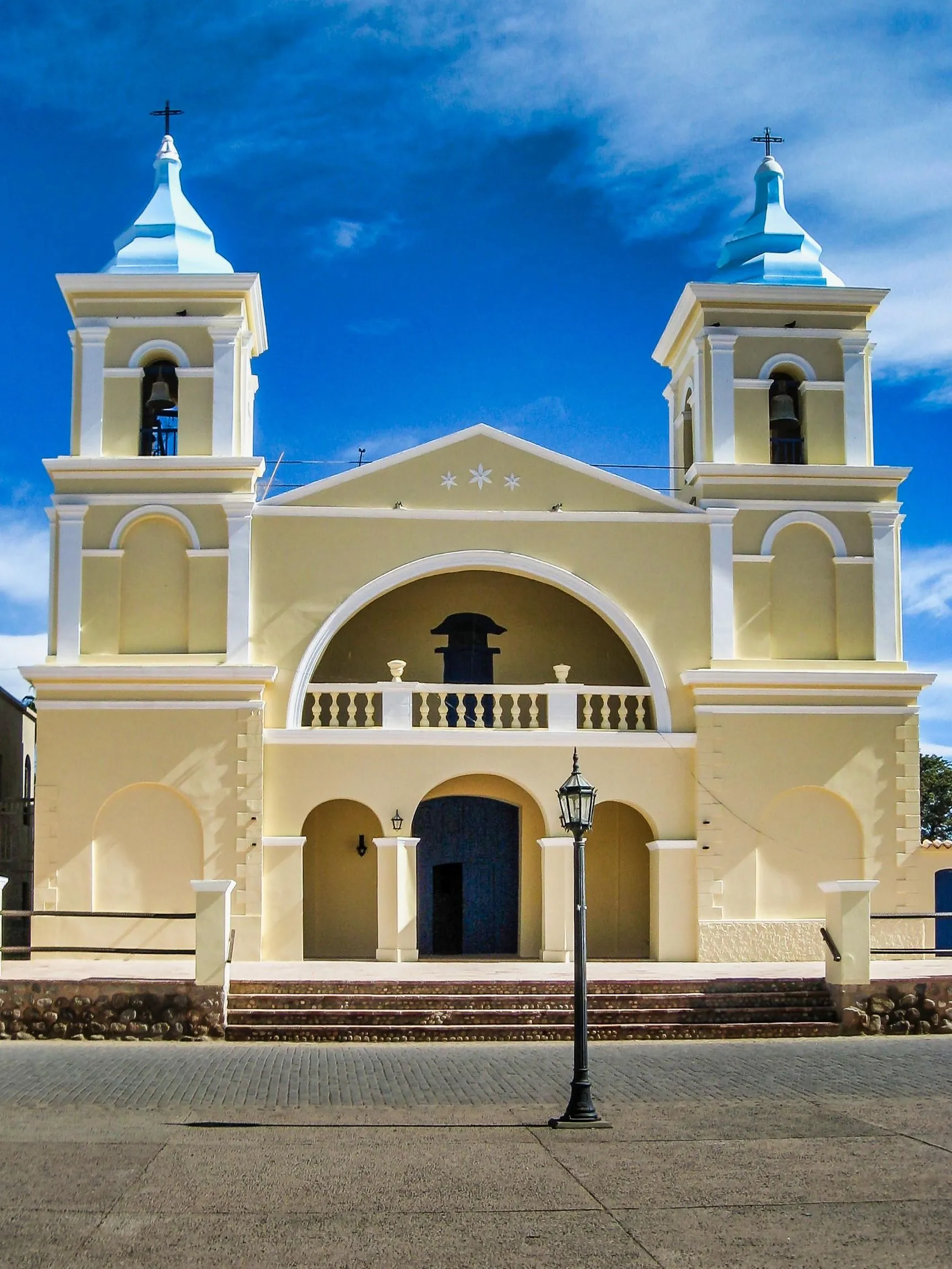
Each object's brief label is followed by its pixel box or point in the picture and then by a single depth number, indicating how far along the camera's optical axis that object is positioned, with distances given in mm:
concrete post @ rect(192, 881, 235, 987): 16938
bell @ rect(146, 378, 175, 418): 22062
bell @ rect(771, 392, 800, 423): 22906
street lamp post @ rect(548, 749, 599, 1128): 12211
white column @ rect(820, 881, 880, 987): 17719
